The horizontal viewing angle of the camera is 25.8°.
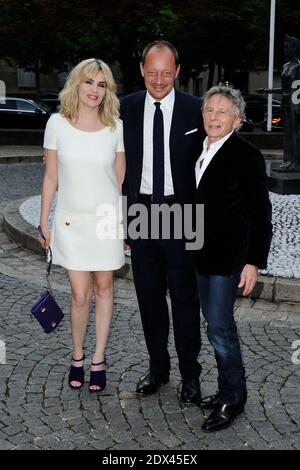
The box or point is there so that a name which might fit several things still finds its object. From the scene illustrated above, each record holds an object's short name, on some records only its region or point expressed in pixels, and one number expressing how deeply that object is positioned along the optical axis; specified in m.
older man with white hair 3.41
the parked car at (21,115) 21.95
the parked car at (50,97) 32.09
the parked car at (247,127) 23.26
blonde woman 3.77
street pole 21.52
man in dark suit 3.69
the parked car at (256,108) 31.06
